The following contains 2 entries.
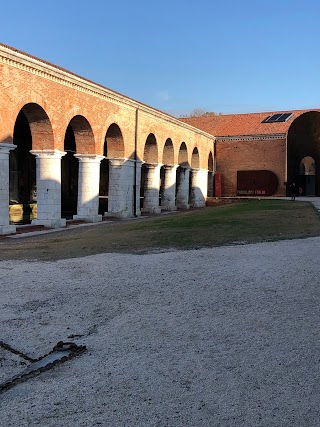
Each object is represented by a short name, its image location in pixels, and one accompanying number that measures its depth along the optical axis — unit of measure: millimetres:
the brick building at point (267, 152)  33344
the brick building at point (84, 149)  13664
